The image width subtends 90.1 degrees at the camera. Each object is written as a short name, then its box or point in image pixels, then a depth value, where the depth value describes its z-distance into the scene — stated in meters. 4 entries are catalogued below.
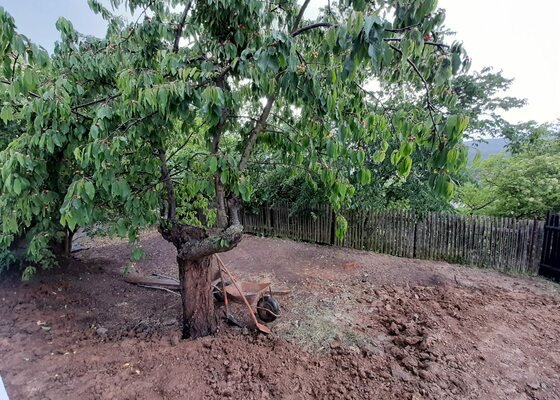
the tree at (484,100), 6.00
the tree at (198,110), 1.57
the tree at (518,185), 5.25
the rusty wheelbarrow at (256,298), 3.17
